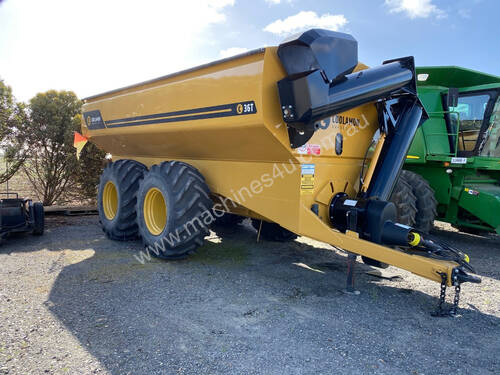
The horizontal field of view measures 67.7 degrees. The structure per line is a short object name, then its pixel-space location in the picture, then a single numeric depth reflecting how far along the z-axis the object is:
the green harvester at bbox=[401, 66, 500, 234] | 5.75
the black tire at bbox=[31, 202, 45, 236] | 5.57
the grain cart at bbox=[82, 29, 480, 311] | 3.23
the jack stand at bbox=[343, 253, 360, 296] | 3.58
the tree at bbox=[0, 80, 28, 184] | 7.91
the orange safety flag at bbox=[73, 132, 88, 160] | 6.84
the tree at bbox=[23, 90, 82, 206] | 8.27
